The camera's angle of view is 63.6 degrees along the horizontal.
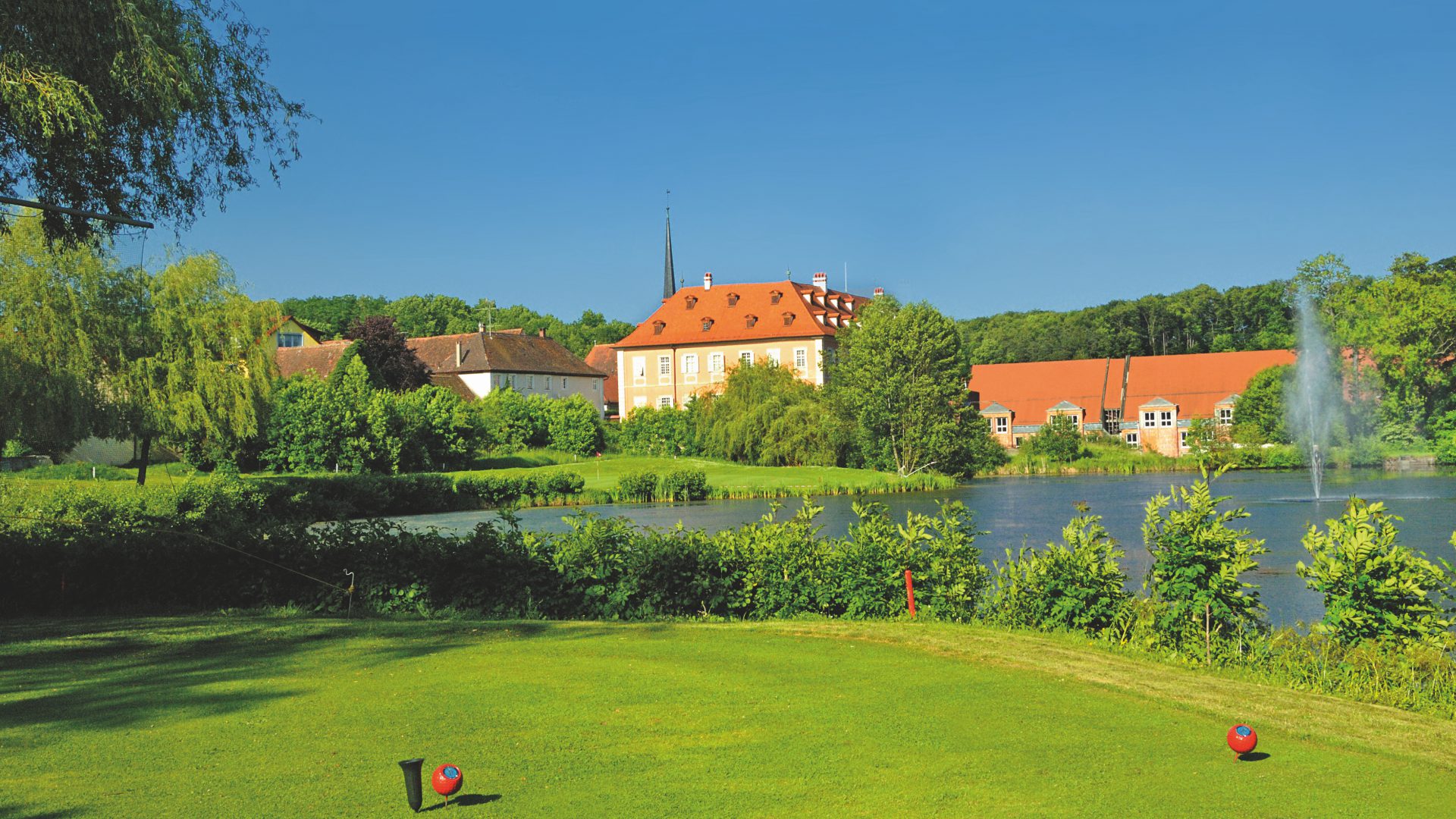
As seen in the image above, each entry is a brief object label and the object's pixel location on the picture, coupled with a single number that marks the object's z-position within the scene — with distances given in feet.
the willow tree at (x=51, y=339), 122.42
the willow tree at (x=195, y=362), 136.26
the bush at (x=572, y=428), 253.65
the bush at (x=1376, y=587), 38.65
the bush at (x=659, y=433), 259.80
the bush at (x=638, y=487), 177.14
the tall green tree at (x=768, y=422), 225.15
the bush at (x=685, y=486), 180.65
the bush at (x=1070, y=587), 45.16
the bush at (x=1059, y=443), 242.58
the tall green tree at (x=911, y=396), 215.31
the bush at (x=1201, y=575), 41.86
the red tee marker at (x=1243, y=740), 25.59
